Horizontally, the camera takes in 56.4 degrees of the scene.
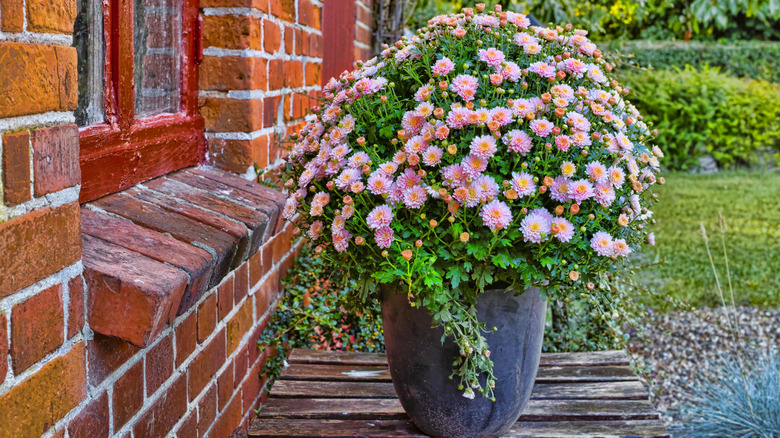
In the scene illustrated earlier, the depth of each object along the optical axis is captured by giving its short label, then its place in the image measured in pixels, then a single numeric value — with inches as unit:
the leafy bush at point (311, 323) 91.8
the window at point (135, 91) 50.6
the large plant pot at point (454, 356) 58.3
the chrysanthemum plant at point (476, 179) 52.0
